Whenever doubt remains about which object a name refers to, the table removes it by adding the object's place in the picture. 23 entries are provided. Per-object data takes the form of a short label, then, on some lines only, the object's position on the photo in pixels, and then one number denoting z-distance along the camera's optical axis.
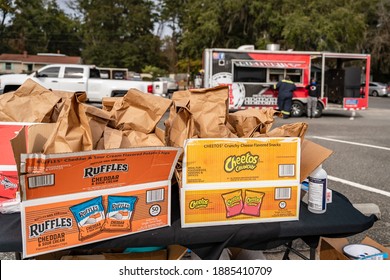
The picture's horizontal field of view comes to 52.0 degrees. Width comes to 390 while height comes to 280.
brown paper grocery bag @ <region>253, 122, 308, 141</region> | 2.35
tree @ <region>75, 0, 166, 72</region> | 61.41
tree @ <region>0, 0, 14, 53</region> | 71.06
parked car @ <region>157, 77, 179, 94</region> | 30.73
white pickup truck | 15.48
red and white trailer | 15.09
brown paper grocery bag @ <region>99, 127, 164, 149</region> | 2.14
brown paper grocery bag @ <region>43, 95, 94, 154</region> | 1.95
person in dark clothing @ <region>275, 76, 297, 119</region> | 14.49
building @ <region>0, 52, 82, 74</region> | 60.40
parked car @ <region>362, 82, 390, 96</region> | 34.19
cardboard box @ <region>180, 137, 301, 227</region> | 2.09
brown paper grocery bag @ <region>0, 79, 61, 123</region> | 2.33
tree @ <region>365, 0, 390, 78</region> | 40.47
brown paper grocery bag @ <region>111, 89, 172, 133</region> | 2.29
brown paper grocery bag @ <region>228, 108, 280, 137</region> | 2.59
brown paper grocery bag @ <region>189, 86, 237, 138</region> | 2.32
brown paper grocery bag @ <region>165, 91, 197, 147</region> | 2.25
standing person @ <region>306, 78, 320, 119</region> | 15.24
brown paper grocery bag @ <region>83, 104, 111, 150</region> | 2.21
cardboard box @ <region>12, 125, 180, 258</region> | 1.79
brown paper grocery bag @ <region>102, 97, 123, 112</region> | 2.61
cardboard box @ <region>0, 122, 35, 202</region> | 2.19
